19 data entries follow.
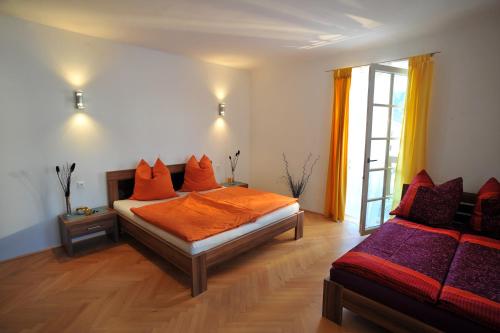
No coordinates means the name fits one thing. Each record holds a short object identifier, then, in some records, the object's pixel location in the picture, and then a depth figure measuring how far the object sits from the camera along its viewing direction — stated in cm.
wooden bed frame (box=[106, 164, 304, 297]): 219
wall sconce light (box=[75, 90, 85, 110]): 293
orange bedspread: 233
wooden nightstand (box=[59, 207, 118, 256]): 274
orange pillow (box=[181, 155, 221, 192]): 383
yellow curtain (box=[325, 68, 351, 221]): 368
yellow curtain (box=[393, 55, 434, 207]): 293
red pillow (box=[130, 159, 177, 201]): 331
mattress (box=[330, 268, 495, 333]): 140
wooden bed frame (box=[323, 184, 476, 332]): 155
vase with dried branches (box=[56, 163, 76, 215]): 289
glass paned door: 305
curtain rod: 288
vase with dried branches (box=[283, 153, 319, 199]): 427
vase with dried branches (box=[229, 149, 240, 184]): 481
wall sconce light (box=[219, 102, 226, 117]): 445
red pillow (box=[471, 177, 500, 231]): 232
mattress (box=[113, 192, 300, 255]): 219
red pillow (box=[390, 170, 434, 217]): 264
